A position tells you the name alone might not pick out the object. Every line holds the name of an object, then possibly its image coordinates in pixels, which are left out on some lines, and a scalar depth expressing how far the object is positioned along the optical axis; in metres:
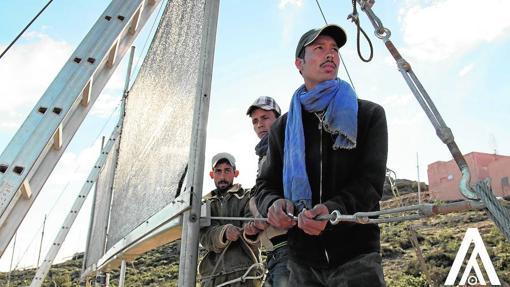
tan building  37.97
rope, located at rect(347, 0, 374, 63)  1.95
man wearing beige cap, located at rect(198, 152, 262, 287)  2.71
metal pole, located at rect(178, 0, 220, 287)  2.11
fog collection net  2.59
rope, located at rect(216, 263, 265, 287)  2.69
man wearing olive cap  1.69
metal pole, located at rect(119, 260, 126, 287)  5.45
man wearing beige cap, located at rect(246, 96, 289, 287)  2.36
